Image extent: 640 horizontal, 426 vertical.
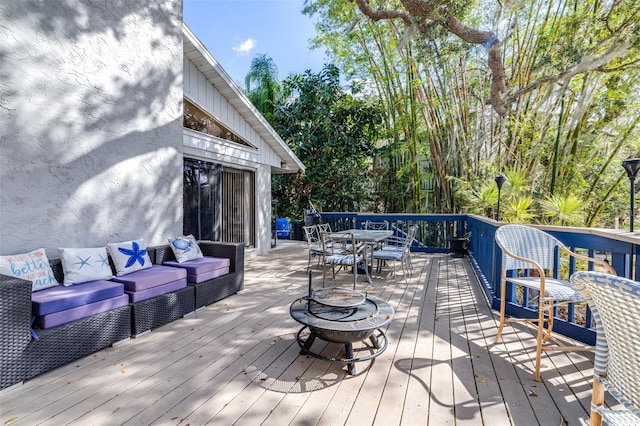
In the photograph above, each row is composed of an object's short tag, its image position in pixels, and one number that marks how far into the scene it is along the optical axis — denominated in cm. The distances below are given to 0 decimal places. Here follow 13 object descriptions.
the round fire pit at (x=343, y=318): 223
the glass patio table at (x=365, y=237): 485
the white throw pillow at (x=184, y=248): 403
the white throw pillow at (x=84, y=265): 292
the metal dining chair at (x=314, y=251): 536
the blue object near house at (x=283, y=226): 1038
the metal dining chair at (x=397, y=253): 501
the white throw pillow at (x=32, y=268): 255
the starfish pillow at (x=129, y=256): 337
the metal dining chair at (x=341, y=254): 475
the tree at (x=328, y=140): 1075
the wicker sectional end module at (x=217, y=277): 368
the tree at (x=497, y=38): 467
